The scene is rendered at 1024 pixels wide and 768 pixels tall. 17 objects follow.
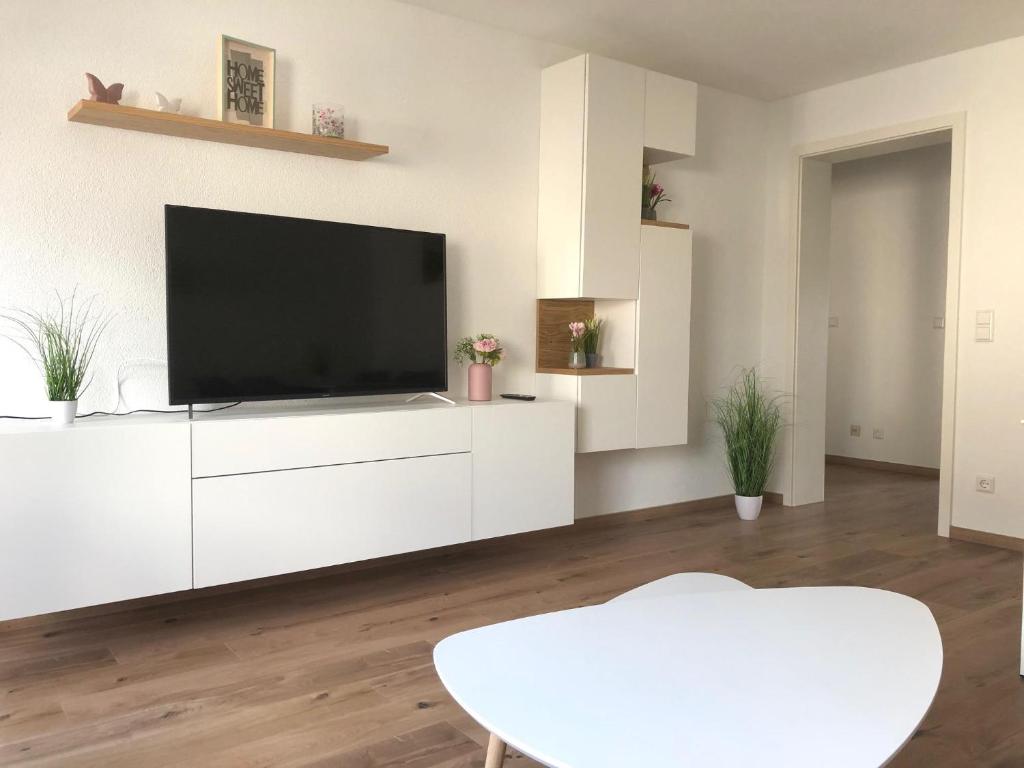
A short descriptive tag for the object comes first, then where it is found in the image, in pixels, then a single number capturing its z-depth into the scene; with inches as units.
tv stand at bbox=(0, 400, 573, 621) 100.0
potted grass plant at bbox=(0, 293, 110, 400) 108.3
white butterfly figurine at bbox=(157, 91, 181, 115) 116.0
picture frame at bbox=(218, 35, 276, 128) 121.9
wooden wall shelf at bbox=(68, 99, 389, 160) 110.9
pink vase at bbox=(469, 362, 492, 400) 147.7
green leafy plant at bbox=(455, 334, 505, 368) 147.6
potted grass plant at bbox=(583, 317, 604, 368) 164.1
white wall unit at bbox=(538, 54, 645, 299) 154.1
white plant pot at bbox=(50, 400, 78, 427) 107.1
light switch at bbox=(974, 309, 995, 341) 163.8
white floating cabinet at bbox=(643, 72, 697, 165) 162.9
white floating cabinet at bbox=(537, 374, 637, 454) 156.3
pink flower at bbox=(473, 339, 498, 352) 147.2
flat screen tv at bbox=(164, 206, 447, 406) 116.1
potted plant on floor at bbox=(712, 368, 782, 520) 184.5
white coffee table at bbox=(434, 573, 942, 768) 49.8
